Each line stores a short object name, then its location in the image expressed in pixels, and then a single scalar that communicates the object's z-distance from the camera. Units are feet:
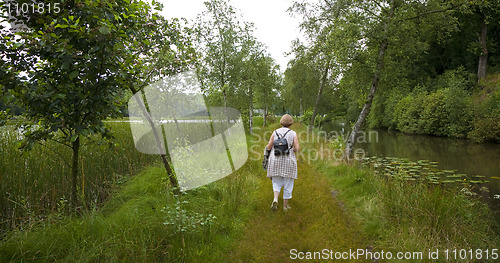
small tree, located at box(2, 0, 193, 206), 8.45
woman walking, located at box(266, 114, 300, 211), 17.87
